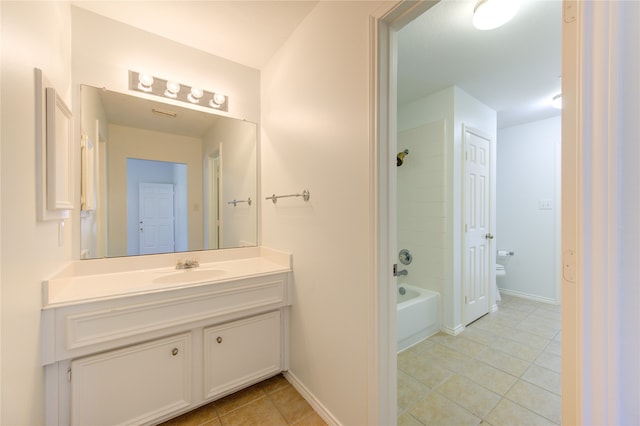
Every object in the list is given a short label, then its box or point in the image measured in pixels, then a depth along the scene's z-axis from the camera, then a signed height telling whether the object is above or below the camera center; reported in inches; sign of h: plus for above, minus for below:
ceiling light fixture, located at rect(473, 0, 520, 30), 55.9 +44.0
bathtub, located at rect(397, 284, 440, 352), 88.0 -38.1
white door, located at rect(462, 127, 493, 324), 103.6 -6.0
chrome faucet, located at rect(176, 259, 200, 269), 72.3 -14.6
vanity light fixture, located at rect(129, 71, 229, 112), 69.4 +34.5
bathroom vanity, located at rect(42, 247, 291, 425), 47.7 -26.7
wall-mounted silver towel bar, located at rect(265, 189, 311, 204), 64.7 +4.2
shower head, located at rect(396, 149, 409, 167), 111.2 +23.9
